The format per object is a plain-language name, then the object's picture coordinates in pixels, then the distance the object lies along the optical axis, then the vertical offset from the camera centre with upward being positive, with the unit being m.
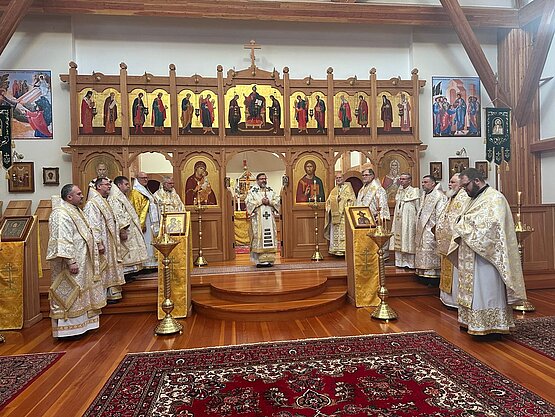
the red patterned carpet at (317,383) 3.59 -1.73
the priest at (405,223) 8.38 -0.38
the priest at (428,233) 7.62 -0.55
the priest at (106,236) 6.49 -0.37
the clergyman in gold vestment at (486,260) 4.99 -0.71
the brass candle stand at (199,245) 9.61 -0.82
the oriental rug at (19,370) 4.14 -1.74
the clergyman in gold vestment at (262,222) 8.87 -0.29
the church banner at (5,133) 7.45 +1.47
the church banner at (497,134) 9.16 +1.49
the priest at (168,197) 9.19 +0.31
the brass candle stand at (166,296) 5.86 -1.25
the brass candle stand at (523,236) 6.67 -0.59
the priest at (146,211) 8.47 +0.01
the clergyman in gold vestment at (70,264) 5.50 -0.69
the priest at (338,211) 10.09 -0.12
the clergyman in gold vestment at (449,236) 6.44 -0.52
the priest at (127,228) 7.39 -0.29
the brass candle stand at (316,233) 10.07 -0.65
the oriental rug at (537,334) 4.90 -1.74
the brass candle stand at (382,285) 6.23 -1.22
